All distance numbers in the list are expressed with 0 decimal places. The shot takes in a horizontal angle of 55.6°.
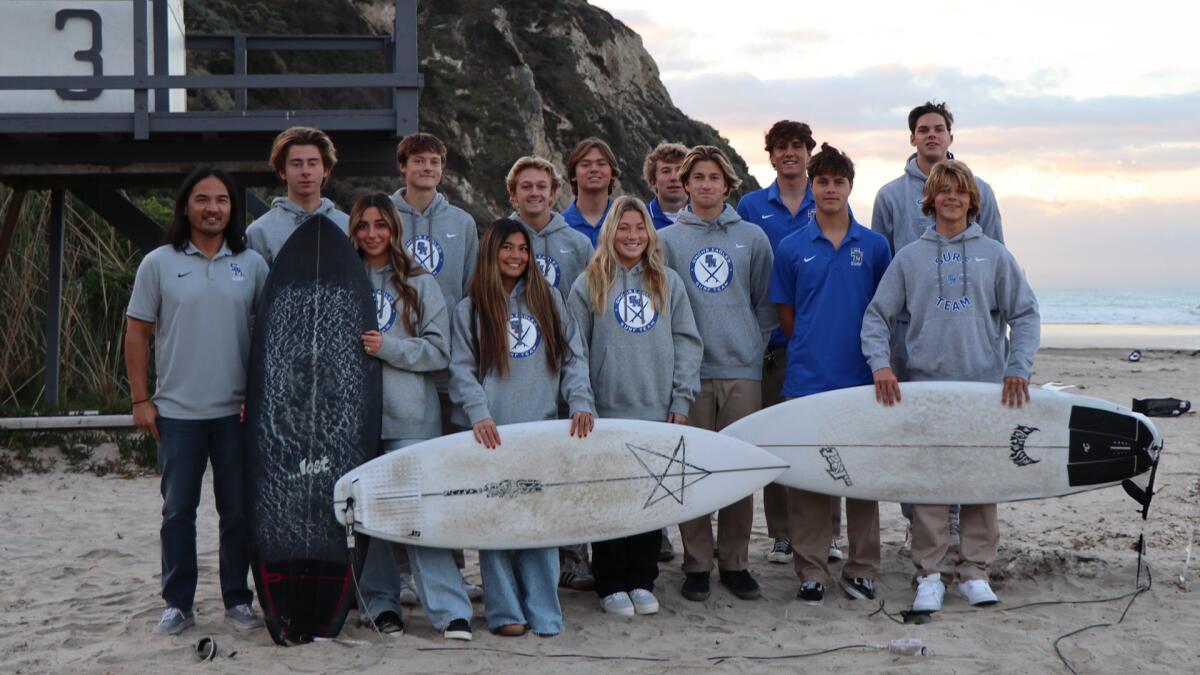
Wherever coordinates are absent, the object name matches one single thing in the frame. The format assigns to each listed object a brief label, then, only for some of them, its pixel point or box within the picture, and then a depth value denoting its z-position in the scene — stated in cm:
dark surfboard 380
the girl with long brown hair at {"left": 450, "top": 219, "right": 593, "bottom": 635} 392
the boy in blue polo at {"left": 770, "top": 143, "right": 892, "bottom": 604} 425
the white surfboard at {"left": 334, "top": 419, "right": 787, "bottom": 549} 387
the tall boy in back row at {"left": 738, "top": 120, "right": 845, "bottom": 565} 474
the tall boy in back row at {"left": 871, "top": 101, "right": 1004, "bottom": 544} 475
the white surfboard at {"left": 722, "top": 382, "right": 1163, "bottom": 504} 427
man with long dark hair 371
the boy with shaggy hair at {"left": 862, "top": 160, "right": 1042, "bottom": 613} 414
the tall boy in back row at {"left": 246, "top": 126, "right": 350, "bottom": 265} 409
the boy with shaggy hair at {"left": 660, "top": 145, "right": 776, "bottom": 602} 432
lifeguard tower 675
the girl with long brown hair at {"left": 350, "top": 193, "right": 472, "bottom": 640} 388
